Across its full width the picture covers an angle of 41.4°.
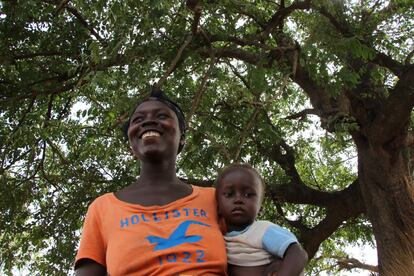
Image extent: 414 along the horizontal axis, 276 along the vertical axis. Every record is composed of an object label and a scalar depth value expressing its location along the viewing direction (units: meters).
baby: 2.01
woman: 1.91
